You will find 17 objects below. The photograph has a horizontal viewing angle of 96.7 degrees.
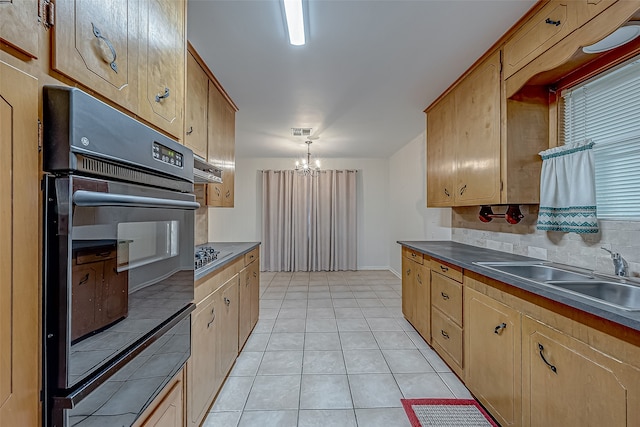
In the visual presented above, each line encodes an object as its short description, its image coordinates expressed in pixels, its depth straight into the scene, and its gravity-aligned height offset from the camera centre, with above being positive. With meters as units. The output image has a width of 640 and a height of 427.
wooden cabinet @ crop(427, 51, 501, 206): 2.16 +0.67
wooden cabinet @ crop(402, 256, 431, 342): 2.69 -0.84
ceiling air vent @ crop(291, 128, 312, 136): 4.08 +1.23
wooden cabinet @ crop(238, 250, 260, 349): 2.56 -0.85
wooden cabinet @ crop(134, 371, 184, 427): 0.97 -0.74
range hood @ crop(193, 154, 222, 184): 1.92 +0.32
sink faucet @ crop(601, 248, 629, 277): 1.50 -0.27
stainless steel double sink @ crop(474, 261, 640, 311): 1.42 -0.38
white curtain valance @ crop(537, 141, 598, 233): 1.71 +0.16
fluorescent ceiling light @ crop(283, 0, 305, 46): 1.59 +1.18
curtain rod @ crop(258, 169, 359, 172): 6.16 +0.98
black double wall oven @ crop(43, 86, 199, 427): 0.64 -0.13
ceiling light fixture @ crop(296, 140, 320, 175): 4.80 +0.87
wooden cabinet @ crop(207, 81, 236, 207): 2.55 +0.70
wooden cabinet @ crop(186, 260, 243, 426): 1.52 -0.80
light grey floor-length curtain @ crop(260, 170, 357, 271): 6.12 -0.09
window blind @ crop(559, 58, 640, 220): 1.58 +0.51
